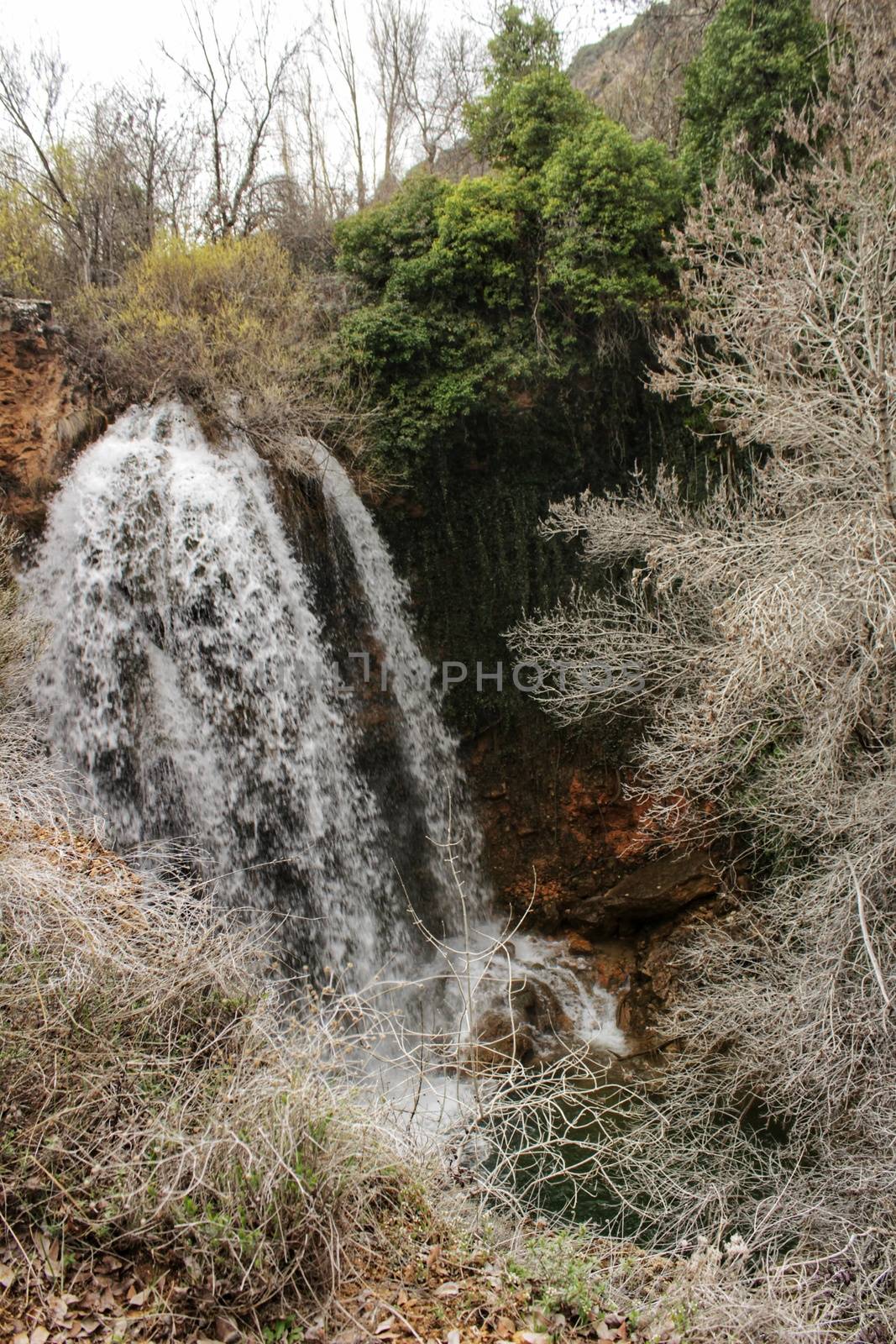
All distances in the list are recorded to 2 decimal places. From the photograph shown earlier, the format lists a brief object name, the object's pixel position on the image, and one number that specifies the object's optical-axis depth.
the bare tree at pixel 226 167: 12.70
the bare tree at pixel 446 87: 15.66
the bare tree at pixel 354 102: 15.16
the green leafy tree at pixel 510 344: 9.29
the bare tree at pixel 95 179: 10.84
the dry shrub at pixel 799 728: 5.52
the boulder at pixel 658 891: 8.38
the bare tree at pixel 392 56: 15.15
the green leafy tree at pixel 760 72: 9.05
